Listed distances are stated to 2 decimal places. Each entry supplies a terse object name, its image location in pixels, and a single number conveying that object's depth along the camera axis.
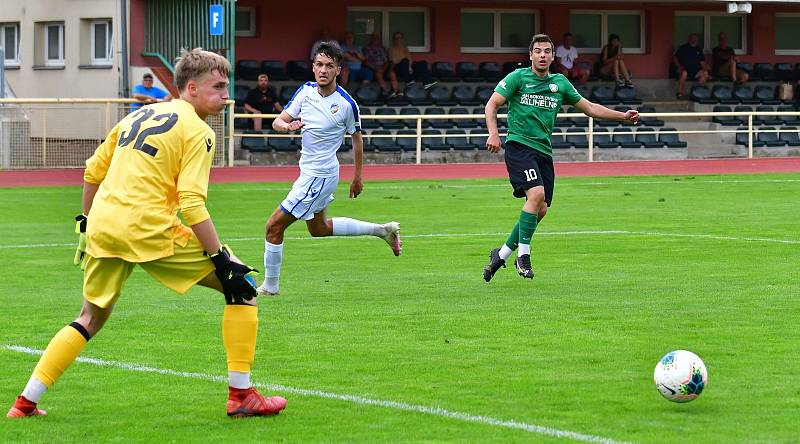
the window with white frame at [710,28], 41.88
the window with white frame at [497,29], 39.56
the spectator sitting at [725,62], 40.06
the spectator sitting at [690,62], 39.62
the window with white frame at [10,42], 38.81
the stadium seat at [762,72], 40.78
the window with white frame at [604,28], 40.62
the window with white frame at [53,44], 36.84
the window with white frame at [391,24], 37.94
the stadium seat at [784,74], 40.97
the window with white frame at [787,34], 42.94
